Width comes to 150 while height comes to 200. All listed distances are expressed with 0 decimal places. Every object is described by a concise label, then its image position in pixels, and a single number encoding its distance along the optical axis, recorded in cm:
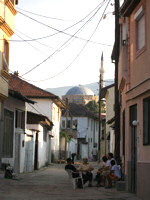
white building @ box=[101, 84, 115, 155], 4244
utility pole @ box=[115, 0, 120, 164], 1934
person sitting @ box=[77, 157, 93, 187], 1812
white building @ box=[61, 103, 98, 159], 6825
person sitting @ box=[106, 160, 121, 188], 1741
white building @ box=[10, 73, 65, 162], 4419
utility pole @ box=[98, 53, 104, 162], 4731
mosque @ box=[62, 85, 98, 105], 10269
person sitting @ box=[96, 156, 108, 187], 1830
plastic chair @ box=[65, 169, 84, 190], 1726
